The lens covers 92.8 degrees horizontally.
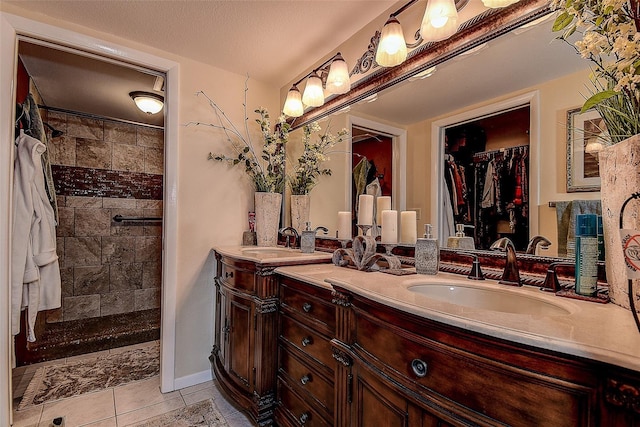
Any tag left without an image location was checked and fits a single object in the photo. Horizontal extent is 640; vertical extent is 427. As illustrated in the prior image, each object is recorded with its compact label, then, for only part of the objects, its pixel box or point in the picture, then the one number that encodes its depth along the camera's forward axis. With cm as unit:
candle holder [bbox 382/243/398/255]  156
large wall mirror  108
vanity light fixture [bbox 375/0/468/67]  132
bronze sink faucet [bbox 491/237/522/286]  111
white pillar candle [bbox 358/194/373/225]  177
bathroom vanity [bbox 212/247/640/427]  56
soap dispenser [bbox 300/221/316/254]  208
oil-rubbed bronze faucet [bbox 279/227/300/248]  231
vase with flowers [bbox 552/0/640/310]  72
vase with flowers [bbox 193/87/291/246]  239
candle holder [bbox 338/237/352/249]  198
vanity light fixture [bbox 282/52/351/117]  192
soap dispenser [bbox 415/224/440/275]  134
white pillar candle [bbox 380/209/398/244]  161
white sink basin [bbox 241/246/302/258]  184
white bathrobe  185
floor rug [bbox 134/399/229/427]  178
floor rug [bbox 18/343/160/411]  210
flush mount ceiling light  272
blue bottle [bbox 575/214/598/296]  91
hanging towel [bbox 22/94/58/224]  208
